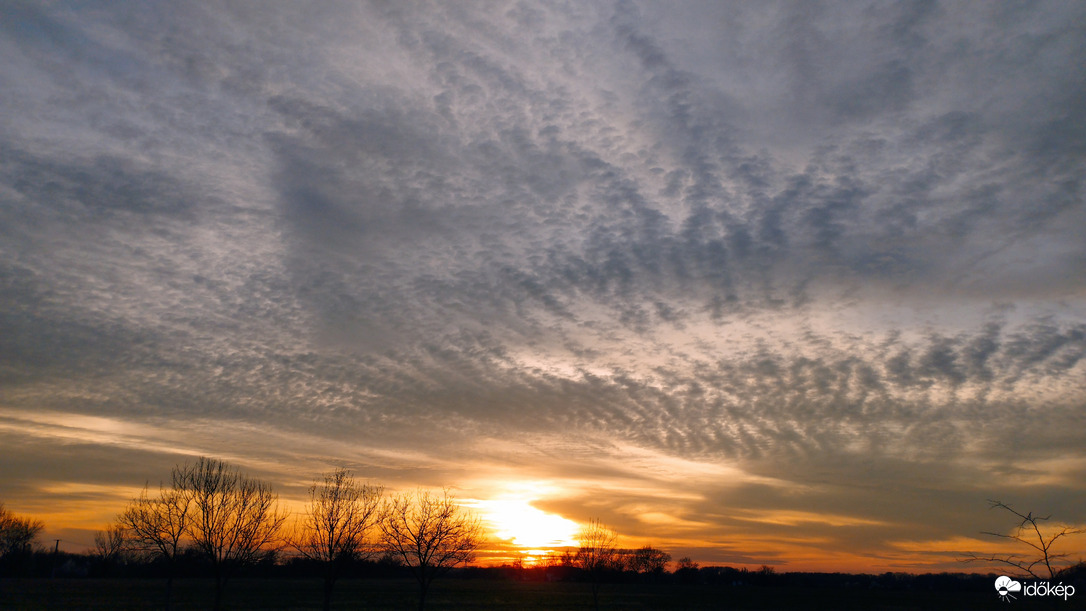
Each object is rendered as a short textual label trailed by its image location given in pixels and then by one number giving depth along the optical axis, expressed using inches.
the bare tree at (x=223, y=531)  1696.6
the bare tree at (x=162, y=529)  1761.8
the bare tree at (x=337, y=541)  1760.6
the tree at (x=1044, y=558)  405.1
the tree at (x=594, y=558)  2615.7
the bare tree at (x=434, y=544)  1700.3
